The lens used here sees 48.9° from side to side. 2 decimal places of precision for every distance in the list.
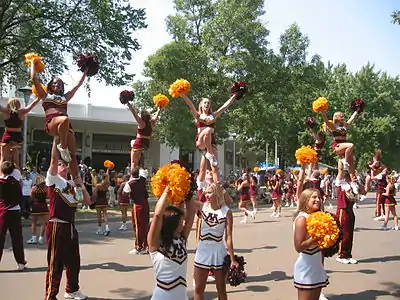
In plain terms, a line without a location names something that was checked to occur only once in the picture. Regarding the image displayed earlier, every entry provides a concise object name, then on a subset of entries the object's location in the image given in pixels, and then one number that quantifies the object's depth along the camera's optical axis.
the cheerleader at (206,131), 7.39
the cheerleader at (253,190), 16.94
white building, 32.59
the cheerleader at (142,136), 9.19
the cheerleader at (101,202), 11.73
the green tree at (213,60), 24.33
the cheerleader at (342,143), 8.34
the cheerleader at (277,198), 17.29
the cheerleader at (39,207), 9.84
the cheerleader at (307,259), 4.46
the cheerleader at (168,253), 3.74
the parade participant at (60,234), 5.38
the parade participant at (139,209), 8.88
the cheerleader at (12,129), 7.79
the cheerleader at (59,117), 5.60
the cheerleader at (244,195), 15.50
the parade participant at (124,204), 12.54
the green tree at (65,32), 16.70
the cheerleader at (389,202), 12.92
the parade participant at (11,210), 7.21
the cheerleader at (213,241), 4.79
